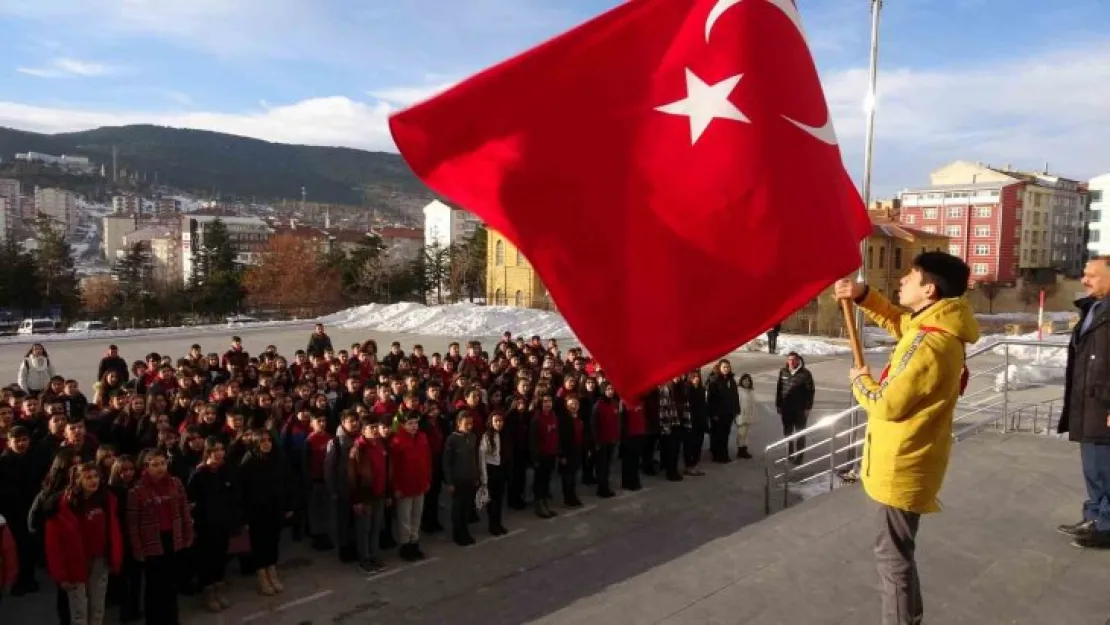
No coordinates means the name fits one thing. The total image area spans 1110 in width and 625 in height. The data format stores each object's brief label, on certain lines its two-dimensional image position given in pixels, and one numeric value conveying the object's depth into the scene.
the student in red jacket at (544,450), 9.89
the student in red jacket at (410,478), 8.23
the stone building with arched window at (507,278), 53.69
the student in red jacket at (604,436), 10.88
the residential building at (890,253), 55.38
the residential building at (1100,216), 71.12
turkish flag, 3.64
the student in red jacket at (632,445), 11.12
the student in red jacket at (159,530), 6.38
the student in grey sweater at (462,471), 8.72
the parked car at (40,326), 37.09
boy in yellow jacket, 3.18
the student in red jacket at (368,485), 7.99
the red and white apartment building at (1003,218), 67.06
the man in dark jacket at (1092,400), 5.07
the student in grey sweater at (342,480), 8.09
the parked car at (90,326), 42.72
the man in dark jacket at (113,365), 13.70
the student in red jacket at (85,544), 5.91
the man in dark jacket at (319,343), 17.81
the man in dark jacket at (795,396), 12.81
